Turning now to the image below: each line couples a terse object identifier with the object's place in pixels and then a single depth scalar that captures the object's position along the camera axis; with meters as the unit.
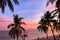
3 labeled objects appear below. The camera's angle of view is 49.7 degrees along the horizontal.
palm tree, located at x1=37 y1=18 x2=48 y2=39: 20.65
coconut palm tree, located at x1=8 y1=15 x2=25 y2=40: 16.71
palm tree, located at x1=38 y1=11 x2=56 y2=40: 17.12
